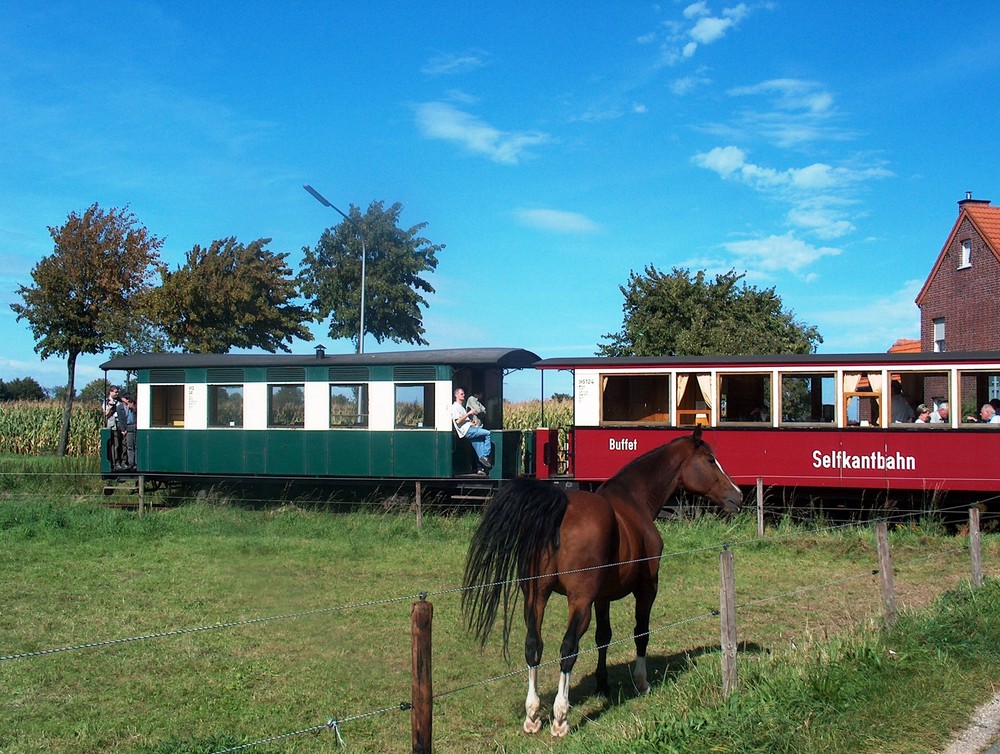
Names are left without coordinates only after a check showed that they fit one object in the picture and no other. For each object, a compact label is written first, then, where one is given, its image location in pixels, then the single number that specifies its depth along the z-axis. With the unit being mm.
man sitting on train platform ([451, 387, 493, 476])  16297
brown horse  5527
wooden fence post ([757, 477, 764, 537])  13195
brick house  29406
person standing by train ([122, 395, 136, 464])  18922
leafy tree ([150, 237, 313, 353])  25641
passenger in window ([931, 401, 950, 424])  14812
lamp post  21195
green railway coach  16828
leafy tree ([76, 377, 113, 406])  60475
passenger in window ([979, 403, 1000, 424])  14375
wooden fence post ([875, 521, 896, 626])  7277
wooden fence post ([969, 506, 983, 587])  8516
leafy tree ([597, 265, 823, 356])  30594
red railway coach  14508
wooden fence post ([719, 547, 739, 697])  5629
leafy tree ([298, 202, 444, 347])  33344
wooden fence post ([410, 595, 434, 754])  4070
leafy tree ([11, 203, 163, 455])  25562
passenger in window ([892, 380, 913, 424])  14953
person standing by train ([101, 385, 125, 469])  18891
